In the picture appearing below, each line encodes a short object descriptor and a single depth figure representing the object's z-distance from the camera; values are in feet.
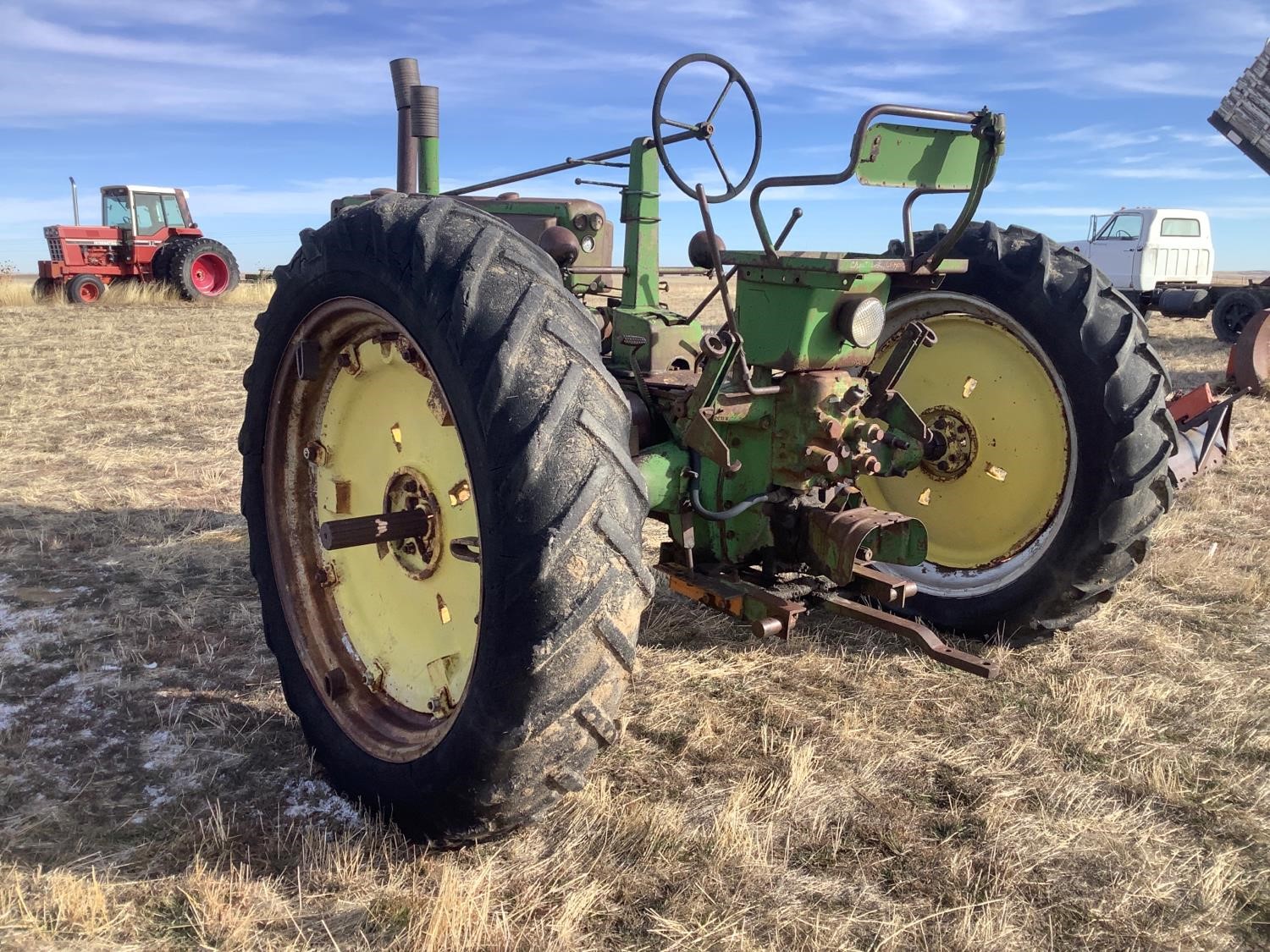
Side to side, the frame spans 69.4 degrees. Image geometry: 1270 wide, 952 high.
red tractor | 63.10
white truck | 45.96
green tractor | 5.98
